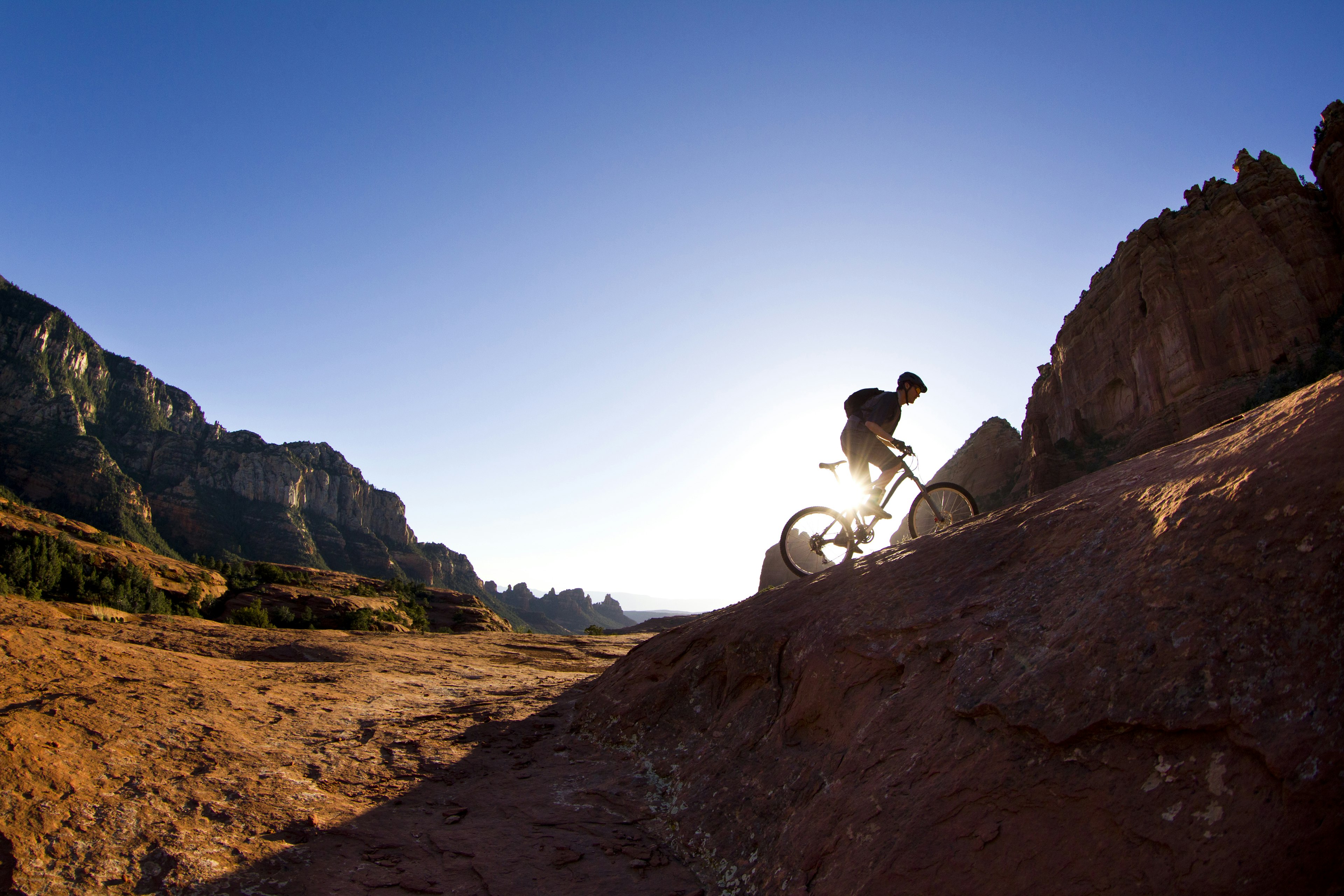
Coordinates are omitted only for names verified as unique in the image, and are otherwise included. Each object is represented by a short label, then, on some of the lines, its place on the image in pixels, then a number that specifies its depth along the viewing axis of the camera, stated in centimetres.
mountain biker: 867
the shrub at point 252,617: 2598
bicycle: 868
